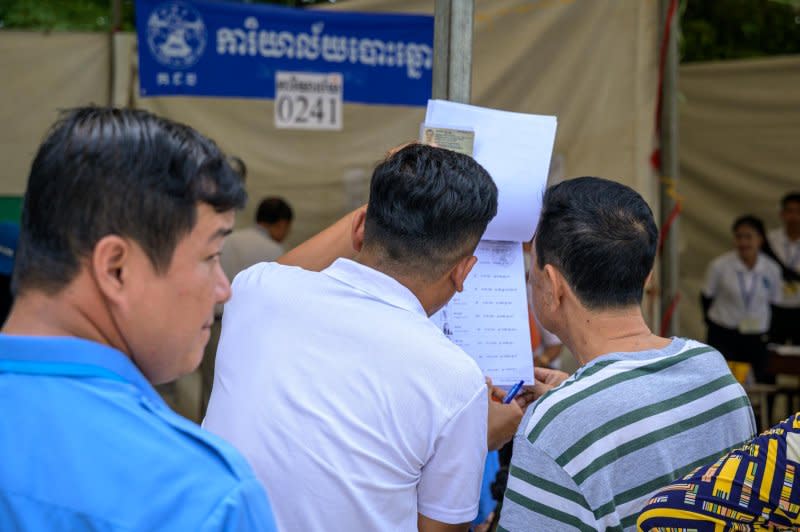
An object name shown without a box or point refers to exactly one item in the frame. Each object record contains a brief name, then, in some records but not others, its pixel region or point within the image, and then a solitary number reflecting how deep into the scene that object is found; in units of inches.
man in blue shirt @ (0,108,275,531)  32.1
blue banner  193.8
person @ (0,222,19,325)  112.3
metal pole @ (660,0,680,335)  165.8
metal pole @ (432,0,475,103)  79.7
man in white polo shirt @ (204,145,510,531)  57.3
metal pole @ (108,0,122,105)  211.5
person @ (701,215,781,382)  273.4
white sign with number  205.8
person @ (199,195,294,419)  222.1
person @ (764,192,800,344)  276.6
